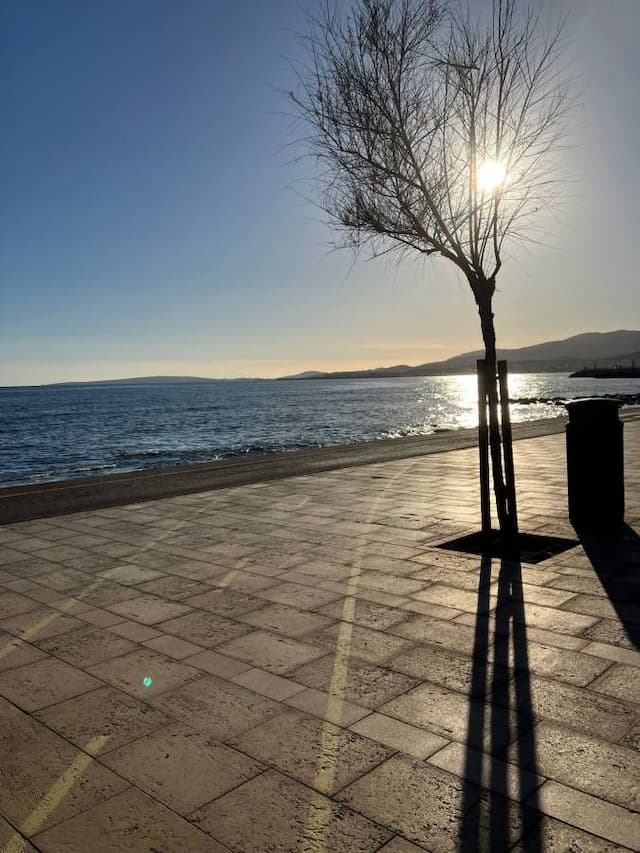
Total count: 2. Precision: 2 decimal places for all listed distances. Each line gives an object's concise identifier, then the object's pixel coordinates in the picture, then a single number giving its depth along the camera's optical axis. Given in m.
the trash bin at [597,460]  7.27
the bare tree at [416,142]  6.53
